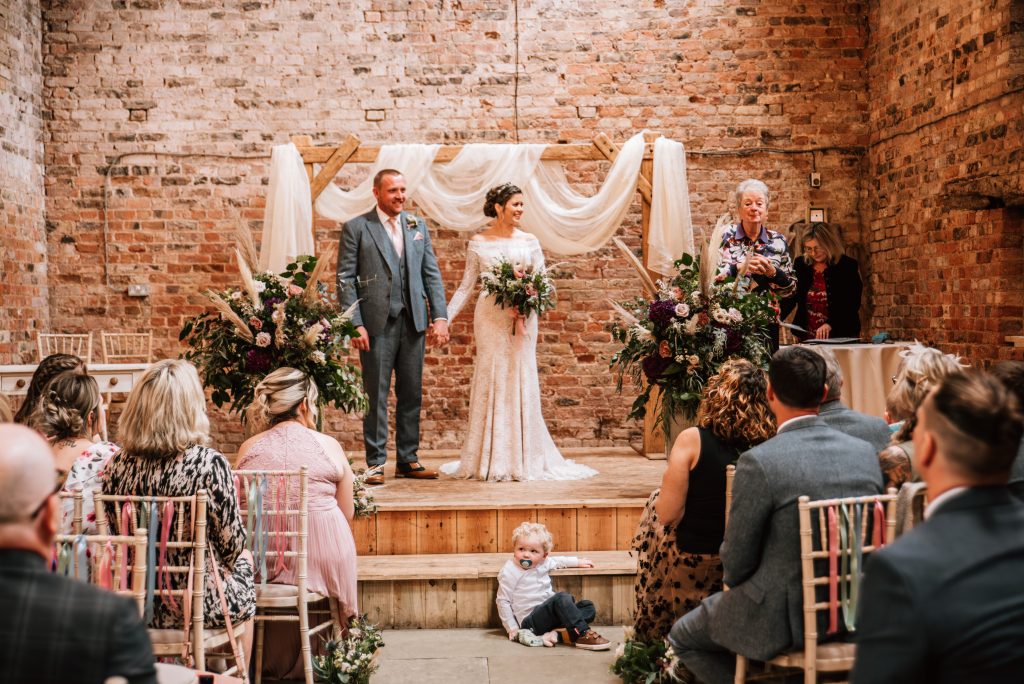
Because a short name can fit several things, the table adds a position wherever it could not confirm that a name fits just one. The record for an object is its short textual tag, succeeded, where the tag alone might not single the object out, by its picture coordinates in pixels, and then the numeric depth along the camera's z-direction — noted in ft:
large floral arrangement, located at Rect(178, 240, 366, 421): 16.75
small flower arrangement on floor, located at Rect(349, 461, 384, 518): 14.78
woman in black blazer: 22.47
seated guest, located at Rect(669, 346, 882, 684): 8.93
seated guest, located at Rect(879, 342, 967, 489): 10.50
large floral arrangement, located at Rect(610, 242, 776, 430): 17.03
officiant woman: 18.78
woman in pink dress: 12.25
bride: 20.04
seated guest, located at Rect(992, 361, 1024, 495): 8.63
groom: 19.58
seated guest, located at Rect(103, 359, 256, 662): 9.96
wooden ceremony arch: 21.65
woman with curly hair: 10.94
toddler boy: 14.51
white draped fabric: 21.34
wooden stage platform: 15.48
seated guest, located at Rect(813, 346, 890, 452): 11.00
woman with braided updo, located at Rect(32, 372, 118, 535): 10.85
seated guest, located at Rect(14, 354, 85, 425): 11.76
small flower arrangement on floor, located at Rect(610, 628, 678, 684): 11.87
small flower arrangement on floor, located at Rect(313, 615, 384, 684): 12.24
